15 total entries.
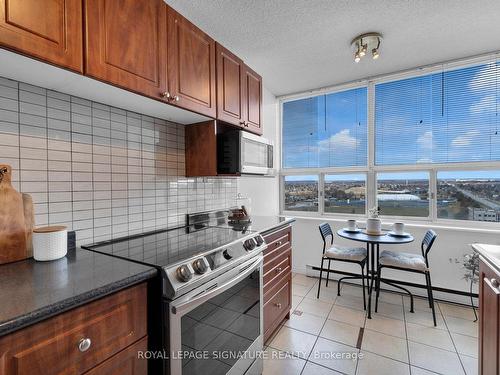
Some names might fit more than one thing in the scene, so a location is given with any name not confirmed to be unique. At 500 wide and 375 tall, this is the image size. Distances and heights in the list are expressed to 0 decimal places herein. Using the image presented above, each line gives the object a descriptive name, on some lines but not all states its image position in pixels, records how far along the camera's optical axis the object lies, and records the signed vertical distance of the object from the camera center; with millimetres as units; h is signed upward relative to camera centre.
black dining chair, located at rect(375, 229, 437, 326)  2283 -743
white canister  1054 -252
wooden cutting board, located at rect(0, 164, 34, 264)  1044 -165
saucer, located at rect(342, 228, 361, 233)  2699 -508
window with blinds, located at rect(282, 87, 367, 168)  3188 +730
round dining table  2316 -528
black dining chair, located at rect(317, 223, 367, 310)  2551 -739
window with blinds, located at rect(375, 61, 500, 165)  2549 +731
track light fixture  2093 +1231
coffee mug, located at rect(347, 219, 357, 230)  2724 -453
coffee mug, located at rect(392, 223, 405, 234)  2553 -457
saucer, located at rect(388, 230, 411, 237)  2497 -514
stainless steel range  1008 -522
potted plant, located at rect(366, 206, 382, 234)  2562 -438
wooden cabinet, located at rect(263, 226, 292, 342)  1845 -767
